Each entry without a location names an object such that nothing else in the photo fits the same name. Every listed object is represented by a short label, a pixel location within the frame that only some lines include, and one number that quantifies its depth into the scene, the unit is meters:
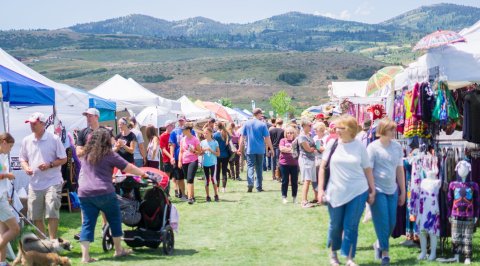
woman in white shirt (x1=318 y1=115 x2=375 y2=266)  6.71
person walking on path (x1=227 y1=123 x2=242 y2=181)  19.36
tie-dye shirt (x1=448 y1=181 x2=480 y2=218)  7.19
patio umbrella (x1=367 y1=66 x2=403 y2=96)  15.61
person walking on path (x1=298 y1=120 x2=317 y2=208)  12.24
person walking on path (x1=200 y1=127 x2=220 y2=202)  13.26
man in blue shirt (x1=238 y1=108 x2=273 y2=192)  14.52
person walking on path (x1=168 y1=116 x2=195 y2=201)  13.41
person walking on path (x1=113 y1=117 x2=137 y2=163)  10.84
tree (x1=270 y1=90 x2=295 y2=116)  109.35
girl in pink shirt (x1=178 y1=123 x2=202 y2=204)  12.77
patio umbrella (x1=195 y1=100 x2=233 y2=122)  31.52
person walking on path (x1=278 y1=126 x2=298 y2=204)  12.73
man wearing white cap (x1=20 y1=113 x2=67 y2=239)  7.94
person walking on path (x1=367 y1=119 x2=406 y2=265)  7.08
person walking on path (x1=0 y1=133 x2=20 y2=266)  7.06
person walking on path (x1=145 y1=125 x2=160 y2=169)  12.66
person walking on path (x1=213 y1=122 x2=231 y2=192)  15.07
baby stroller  8.23
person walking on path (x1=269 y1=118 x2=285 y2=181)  17.92
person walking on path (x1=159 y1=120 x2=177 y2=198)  13.77
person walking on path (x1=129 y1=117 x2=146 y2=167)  11.73
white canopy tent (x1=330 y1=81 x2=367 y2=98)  22.73
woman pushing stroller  7.45
